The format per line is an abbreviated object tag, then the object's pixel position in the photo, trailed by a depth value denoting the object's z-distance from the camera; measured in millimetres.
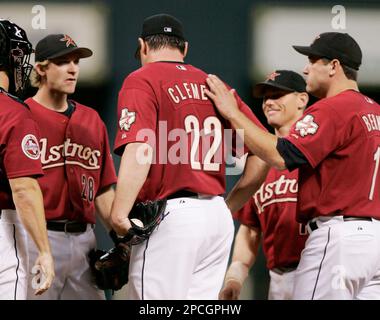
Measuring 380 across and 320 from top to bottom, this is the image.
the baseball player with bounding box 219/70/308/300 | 9026
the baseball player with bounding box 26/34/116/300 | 8141
